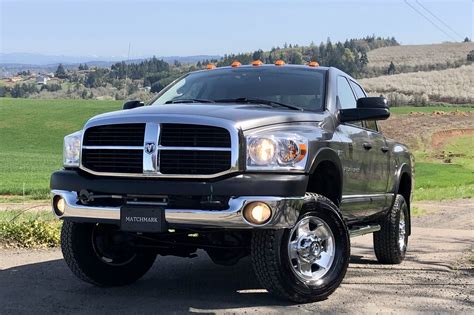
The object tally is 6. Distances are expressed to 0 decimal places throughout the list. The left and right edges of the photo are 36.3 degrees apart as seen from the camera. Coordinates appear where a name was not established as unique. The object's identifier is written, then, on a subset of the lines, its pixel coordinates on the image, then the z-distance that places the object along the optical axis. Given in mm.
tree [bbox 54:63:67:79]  133400
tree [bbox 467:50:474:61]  152725
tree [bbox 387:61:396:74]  150750
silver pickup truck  5020
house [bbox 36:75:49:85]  147000
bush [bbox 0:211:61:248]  8336
